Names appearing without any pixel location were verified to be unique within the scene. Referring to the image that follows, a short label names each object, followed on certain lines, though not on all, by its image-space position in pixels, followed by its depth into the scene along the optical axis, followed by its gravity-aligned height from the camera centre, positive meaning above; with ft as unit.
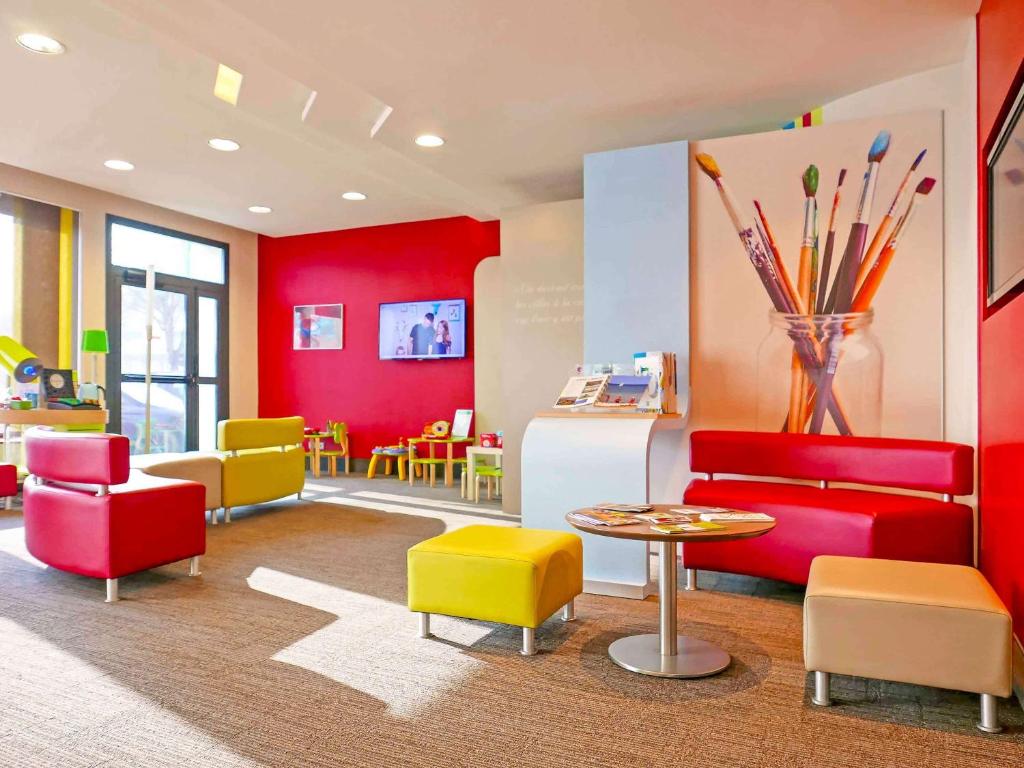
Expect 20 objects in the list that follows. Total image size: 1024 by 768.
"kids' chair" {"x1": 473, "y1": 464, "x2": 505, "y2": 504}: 22.31 -2.76
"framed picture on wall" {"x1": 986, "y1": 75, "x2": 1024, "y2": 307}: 8.34 +2.19
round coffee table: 8.65 -3.50
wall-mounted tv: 27.89 +2.11
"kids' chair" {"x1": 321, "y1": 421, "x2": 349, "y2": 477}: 28.93 -2.30
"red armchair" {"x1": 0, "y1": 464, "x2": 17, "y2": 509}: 19.63 -2.65
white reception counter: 12.50 -1.62
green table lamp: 22.34 +1.23
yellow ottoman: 9.56 -2.65
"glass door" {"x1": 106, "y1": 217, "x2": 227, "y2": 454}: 26.20 +0.92
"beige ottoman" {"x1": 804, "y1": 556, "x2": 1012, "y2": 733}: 7.42 -2.65
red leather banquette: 11.19 -1.93
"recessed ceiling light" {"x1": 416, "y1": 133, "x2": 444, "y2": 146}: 17.71 +6.01
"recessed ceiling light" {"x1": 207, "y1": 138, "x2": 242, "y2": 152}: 19.72 +6.58
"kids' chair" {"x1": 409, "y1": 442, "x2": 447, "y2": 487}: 26.02 -3.05
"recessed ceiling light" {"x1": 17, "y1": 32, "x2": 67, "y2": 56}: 13.74 +6.58
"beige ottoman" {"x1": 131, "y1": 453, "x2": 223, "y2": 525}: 17.16 -2.05
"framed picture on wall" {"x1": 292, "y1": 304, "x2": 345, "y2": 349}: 30.50 +2.43
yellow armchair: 18.97 -2.09
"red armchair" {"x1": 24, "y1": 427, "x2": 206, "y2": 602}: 11.96 -2.22
